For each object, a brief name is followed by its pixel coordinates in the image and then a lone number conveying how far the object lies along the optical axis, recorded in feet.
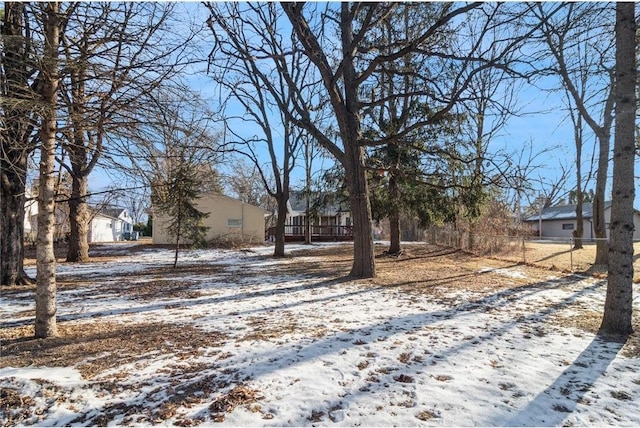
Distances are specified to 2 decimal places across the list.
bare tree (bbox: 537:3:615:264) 18.56
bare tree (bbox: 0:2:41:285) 12.66
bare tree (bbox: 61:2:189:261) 15.06
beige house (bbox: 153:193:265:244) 83.76
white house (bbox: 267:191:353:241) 53.67
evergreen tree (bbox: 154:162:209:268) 37.83
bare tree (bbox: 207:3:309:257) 28.19
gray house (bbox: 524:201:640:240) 119.85
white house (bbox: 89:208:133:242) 127.24
